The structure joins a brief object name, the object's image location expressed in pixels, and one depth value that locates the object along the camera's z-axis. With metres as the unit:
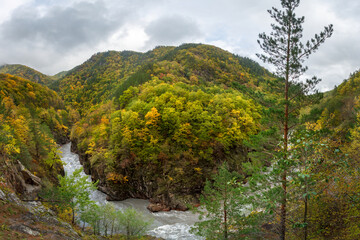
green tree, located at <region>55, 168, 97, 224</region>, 23.80
